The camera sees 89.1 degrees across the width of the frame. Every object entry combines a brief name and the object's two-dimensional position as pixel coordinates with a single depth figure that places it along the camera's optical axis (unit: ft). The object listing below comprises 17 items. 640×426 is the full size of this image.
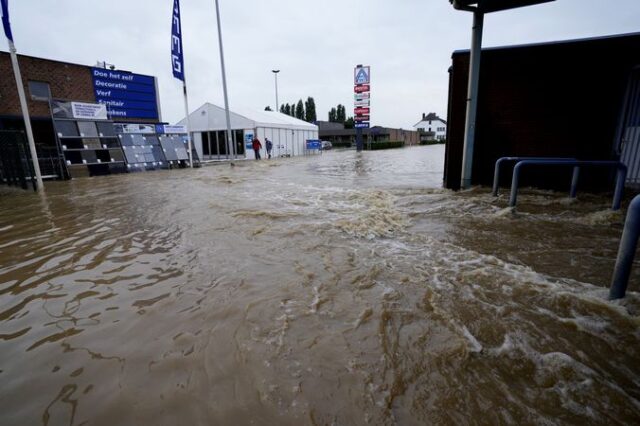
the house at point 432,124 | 335.67
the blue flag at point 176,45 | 47.62
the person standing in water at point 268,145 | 82.74
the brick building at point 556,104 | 22.56
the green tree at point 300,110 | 258.43
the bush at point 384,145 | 148.97
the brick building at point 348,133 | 194.39
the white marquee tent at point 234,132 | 79.82
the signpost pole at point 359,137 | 114.52
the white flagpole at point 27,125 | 28.43
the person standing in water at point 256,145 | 75.20
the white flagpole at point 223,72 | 53.64
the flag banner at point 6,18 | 27.20
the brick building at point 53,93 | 48.83
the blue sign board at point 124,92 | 59.98
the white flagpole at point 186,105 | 50.80
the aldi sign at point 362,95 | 109.70
